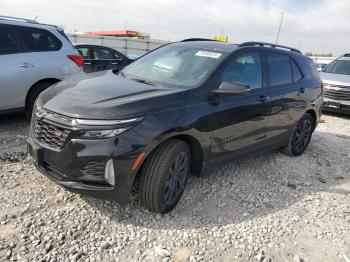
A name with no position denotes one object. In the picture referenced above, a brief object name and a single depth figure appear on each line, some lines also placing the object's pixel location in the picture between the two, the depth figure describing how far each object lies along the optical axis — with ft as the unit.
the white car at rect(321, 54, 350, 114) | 31.53
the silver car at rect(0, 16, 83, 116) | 17.53
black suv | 9.61
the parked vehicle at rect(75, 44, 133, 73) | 32.58
